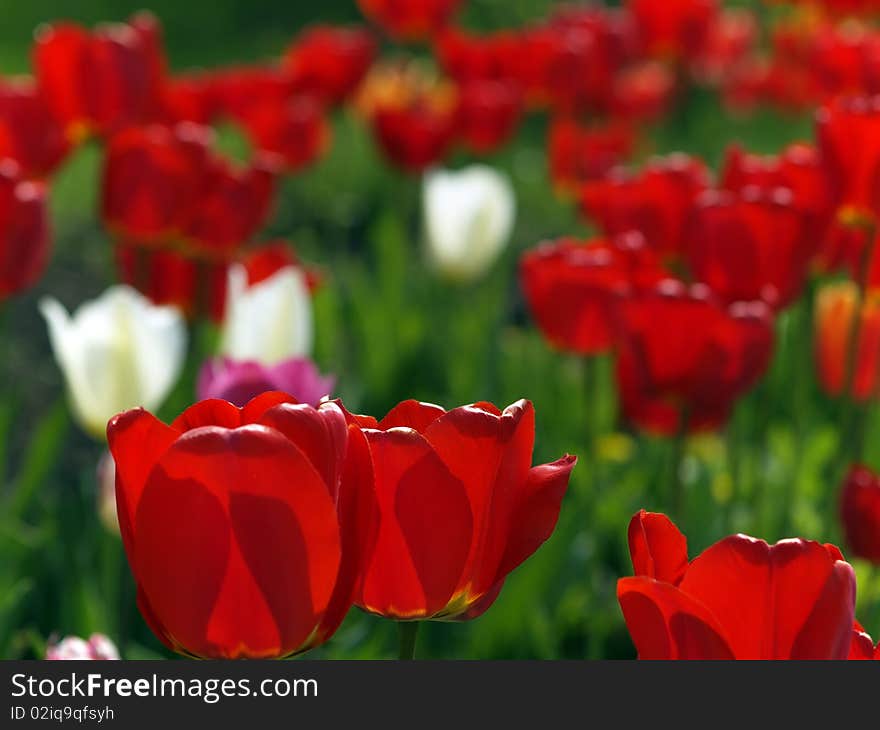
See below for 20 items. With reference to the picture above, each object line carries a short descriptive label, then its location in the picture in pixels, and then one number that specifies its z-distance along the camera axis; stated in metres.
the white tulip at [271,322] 3.71
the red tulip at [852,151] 3.69
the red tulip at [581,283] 3.96
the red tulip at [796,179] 3.79
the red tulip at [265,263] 4.77
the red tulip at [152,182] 4.80
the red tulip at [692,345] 3.55
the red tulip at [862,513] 3.37
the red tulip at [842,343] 4.98
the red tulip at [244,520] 1.68
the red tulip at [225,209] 4.94
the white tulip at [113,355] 3.65
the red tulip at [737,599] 1.61
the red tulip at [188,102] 6.94
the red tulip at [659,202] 4.35
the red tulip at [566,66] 7.99
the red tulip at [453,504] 1.84
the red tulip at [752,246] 3.71
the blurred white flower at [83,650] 2.28
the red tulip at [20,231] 4.08
